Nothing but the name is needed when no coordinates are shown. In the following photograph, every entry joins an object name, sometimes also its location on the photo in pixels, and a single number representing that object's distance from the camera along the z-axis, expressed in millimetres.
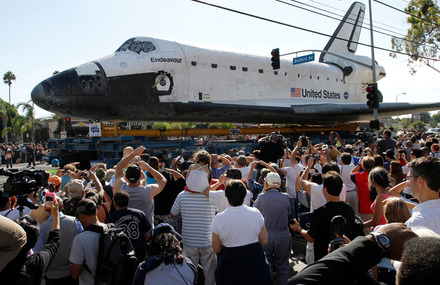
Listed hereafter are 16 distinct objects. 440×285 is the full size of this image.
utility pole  12148
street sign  11617
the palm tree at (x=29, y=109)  33844
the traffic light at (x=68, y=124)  11812
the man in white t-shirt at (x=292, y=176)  5094
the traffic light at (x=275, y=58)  11949
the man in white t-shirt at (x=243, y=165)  5212
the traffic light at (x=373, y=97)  11828
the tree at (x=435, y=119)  91388
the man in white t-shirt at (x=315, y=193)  3625
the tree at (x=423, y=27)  17609
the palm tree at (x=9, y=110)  47781
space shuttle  8906
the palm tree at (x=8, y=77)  56906
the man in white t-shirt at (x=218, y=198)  3271
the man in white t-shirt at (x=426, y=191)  2131
